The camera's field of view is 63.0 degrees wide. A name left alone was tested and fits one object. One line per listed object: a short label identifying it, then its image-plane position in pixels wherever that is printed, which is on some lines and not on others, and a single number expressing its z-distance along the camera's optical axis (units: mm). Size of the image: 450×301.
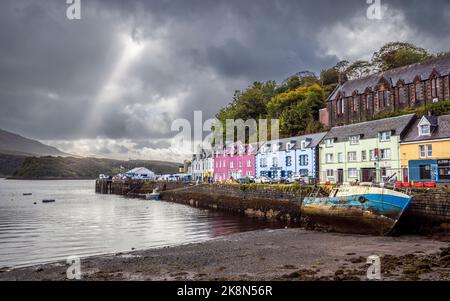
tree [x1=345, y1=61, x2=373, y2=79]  81719
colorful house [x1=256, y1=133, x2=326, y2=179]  47484
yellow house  31359
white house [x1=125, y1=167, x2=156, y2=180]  102375
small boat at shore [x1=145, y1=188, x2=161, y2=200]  67625
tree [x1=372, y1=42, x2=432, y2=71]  71812
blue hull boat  21094
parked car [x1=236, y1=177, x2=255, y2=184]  45469
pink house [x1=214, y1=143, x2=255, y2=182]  61109
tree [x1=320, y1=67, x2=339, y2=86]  92938
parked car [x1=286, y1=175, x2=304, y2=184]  38450
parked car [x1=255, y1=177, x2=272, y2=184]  43444
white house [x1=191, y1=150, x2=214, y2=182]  76250
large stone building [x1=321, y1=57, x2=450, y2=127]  48125
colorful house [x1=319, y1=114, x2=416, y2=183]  37062
